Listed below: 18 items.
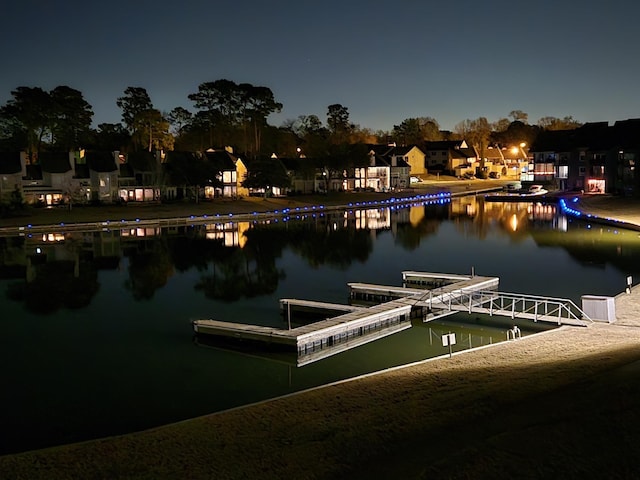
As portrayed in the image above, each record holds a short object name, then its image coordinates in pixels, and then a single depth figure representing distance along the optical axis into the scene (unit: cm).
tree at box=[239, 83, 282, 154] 9562
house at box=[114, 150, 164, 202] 7125
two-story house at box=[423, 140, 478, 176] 12419
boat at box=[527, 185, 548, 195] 8862
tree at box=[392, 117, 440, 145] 14285
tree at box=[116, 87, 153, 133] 8934
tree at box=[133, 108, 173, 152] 8888
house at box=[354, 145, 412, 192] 9731
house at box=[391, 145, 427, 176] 11335
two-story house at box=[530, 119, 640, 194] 7388
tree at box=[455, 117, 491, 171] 13858
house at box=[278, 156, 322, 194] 8688
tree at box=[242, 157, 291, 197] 7606
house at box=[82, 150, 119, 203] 6881
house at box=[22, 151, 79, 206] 6606
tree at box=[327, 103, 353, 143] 12538
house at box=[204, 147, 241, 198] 7751
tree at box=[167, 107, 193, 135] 10400
